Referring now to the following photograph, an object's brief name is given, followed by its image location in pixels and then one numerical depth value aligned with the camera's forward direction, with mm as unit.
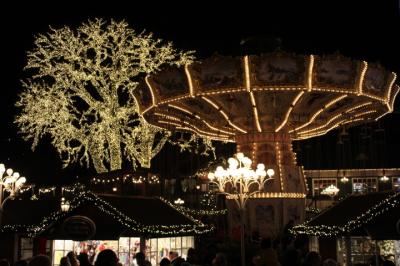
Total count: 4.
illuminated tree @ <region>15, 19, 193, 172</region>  28078
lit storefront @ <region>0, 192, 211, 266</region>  15117
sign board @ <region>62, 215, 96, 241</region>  12914
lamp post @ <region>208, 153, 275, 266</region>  15883
